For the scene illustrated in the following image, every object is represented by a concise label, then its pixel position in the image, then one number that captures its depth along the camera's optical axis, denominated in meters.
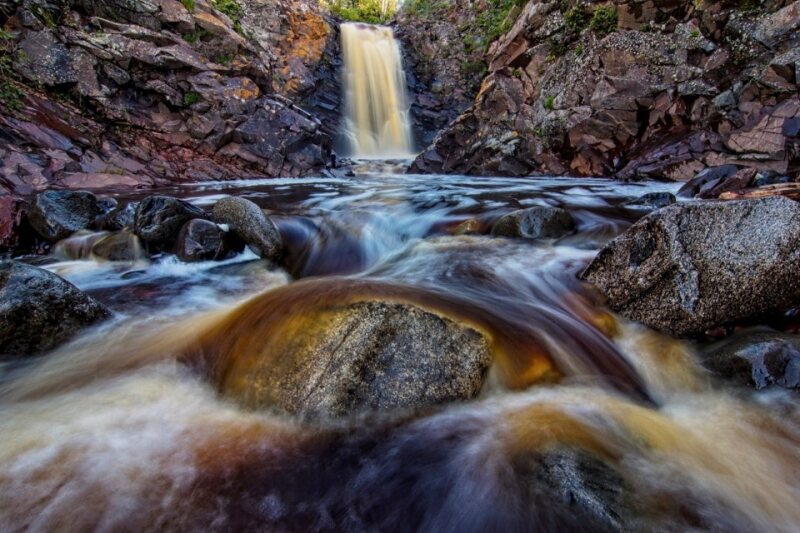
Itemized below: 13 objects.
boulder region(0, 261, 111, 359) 3.08
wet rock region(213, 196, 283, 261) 5.77
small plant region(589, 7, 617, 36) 13.65
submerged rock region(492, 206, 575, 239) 6.02
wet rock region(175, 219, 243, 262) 5.48
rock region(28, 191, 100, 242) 6.17
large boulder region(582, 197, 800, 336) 3.15
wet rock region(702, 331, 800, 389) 2.64
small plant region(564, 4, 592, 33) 14.52
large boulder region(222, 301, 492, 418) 2.46
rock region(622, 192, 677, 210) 7.55
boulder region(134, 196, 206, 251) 5.67
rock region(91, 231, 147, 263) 5.61
